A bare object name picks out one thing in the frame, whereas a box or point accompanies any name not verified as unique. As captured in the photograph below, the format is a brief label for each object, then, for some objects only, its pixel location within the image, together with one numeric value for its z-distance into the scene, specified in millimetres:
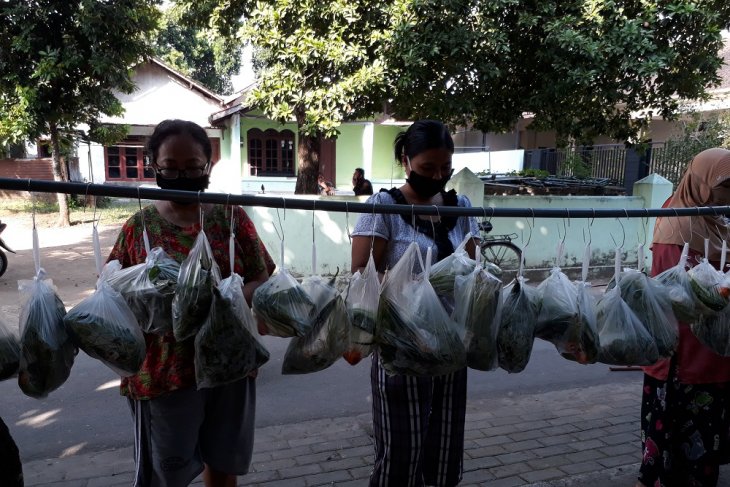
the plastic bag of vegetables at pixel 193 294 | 1516
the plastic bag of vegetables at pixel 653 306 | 1927
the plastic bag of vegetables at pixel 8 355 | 1436
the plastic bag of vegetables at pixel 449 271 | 1835
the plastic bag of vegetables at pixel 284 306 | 1603
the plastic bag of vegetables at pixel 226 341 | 1542
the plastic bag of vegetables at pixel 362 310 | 1716
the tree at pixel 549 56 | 5844
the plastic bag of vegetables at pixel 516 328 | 1763
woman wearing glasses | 1762
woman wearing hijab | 2311
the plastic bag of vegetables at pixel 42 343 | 1434
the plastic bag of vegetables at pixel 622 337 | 1831
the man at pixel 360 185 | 10133
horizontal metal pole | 1396
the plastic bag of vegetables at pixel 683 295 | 1992
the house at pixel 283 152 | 17359
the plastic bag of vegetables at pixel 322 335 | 1666
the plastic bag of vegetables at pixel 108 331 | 1454
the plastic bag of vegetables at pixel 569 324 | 1810
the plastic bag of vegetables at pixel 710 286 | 2014
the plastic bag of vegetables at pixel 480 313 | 1763
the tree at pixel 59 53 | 8836
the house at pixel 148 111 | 18484
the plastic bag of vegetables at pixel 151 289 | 1554
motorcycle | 6988
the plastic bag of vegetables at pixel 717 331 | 2145
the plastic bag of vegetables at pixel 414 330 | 1658
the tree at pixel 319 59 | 6098
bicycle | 7520
